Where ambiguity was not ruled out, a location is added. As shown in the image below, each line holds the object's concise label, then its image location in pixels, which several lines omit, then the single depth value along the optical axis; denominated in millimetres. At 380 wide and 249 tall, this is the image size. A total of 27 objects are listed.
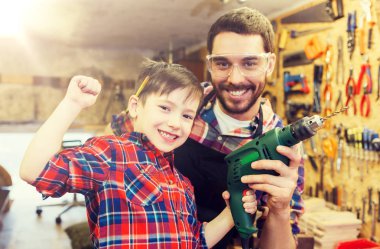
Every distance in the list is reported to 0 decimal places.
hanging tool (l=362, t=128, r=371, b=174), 2277
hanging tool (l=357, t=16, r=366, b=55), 2354
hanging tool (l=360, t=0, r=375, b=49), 2273
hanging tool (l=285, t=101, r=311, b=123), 2911
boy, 693
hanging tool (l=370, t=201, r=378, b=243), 2292
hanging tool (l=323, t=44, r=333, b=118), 2664
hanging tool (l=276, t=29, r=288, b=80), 3139
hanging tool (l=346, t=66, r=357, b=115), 2426
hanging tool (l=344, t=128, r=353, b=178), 2436
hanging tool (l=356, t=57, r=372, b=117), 2287
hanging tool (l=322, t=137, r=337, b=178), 2615
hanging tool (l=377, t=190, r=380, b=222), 2264
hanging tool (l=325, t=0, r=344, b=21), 2553
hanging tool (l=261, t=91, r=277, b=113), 3318
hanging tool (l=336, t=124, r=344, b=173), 2543
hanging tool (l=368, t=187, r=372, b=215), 2332
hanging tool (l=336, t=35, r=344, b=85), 2566
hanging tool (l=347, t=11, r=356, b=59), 2432
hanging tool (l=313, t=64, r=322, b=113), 2756
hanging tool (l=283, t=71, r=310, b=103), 2924
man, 928
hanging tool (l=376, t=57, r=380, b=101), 2222
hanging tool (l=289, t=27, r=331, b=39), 2785
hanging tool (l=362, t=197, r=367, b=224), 2381
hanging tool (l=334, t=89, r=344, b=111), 2549
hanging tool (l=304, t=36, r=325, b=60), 2752
